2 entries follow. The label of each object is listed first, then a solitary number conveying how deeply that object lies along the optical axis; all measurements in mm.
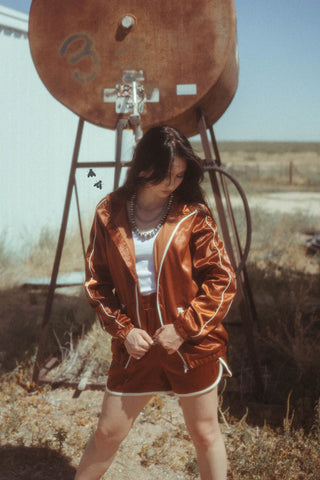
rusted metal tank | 2748
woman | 1688
